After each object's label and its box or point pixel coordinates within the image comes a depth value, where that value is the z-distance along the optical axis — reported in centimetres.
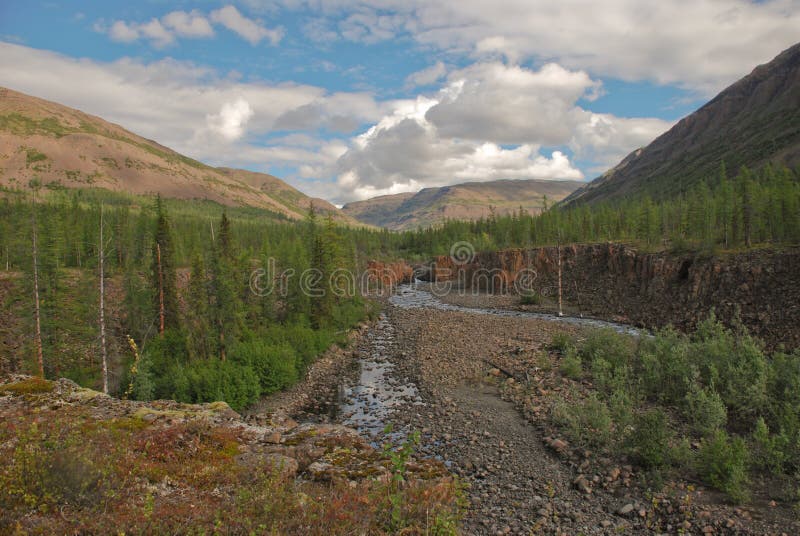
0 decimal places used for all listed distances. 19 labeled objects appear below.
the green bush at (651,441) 1355
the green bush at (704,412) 1489
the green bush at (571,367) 2438
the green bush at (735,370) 1630
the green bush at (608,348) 2517
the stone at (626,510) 1160
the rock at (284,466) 1059
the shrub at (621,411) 1562
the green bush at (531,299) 5578
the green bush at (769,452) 1237
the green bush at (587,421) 1541
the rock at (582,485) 1288
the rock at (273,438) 1436
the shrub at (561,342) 3036
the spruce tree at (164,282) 2973
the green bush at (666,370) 1972
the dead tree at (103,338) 1948
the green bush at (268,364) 2469
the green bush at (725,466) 1149
